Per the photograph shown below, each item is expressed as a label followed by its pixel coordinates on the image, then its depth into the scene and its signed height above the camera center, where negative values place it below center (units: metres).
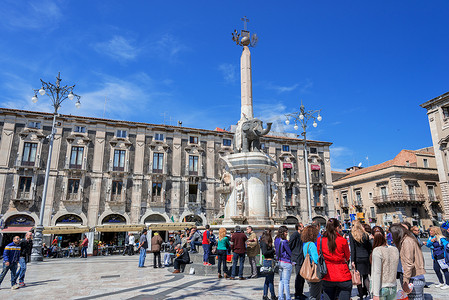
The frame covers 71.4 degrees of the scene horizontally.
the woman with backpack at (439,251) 7.20 -0.65
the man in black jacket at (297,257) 6.08 -0.64
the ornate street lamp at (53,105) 17.12 +6.65
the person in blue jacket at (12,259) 8.13 -0.90
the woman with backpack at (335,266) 4.20 -0.58
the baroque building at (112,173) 29.27 +5.02
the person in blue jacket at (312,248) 4.59 -0.36
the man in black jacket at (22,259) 8.40 -0.92
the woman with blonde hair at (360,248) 5.61 -0.45
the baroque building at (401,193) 37.41 +3.71
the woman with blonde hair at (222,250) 8.86 -0.76
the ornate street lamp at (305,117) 18.56 +6.14
